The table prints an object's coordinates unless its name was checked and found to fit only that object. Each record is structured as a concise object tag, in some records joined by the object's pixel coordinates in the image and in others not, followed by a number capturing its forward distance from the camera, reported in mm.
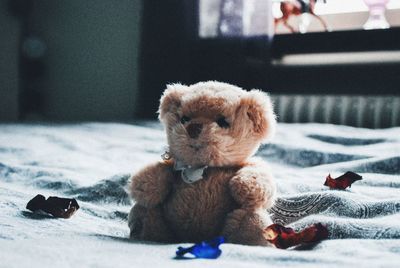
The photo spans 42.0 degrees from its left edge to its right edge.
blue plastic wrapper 535
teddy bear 646
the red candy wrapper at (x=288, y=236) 616
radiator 2008
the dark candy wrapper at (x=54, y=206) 797
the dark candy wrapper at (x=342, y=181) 941
